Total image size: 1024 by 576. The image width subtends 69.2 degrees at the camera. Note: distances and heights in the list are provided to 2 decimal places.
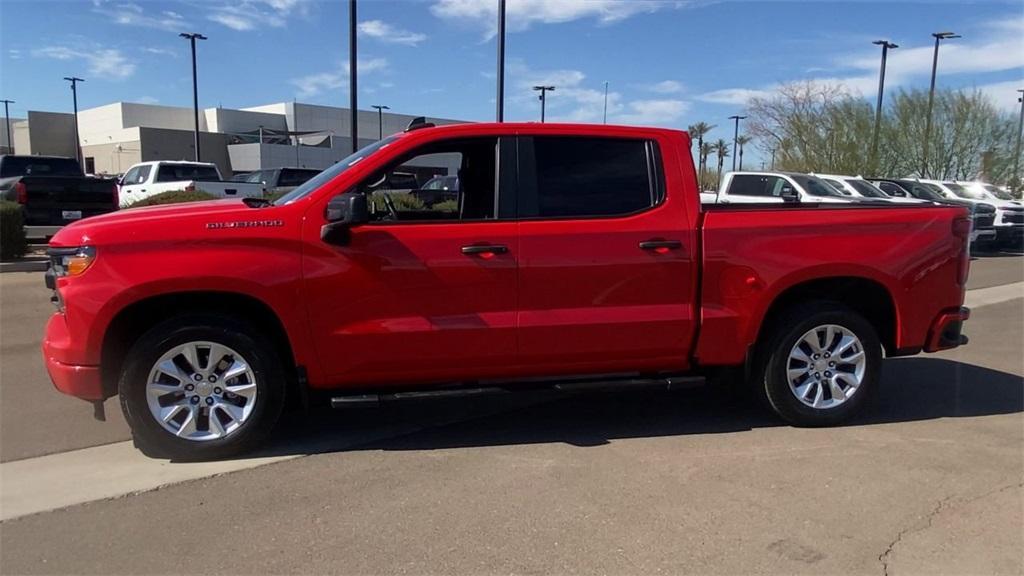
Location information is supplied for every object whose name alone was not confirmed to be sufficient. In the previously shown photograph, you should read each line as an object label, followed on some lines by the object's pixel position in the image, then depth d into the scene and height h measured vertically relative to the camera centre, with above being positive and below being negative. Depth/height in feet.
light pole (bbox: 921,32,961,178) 105.40 +19.77
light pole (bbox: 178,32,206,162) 129.18 +25.37
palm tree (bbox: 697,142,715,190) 227.92 +17.10
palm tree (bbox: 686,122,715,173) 232.69 +21.70
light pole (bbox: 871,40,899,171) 101.96 +16.99
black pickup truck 43.42 -0.78
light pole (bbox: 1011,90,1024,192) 109.60 +6.45
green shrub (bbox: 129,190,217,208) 44.60 -0.67
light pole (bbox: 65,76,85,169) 190.49 +24.52
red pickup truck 13.91 -1.88
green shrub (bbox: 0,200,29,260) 38.14 -2.57
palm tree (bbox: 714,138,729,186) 271.49 +18.22
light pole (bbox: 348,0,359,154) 49.03 +7.70
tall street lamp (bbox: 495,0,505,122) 53.93 +9.66
